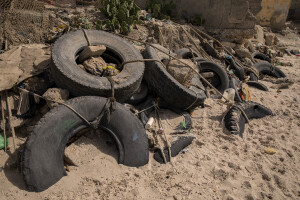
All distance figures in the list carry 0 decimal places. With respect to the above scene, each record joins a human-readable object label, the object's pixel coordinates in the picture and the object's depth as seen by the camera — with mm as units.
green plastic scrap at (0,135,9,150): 2583
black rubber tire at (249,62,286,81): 6344
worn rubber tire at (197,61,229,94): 4889
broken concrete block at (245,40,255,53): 7078
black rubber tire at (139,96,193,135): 3371
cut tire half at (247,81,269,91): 5375
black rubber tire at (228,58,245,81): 5758
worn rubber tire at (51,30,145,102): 2811
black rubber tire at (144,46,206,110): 3502
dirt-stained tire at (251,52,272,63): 6965
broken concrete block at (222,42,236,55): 6371
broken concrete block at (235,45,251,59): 6475
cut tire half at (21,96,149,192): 2178
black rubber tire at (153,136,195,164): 2859
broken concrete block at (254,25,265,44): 8087
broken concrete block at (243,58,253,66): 6250
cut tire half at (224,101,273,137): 3578
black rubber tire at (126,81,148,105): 3539
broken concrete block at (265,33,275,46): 8531
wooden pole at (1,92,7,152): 2648
